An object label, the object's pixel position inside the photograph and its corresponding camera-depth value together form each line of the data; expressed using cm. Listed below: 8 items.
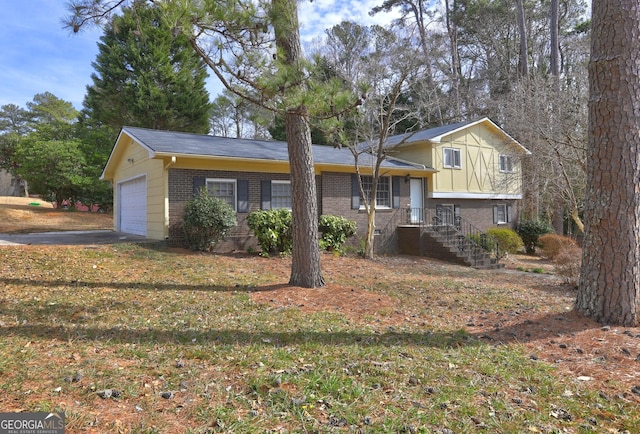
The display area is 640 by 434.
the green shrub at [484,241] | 1735
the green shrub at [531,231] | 2086
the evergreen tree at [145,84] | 2405
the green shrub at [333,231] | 1373
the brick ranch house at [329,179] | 1217
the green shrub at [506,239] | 1848
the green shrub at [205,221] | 1133
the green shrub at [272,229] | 1203
